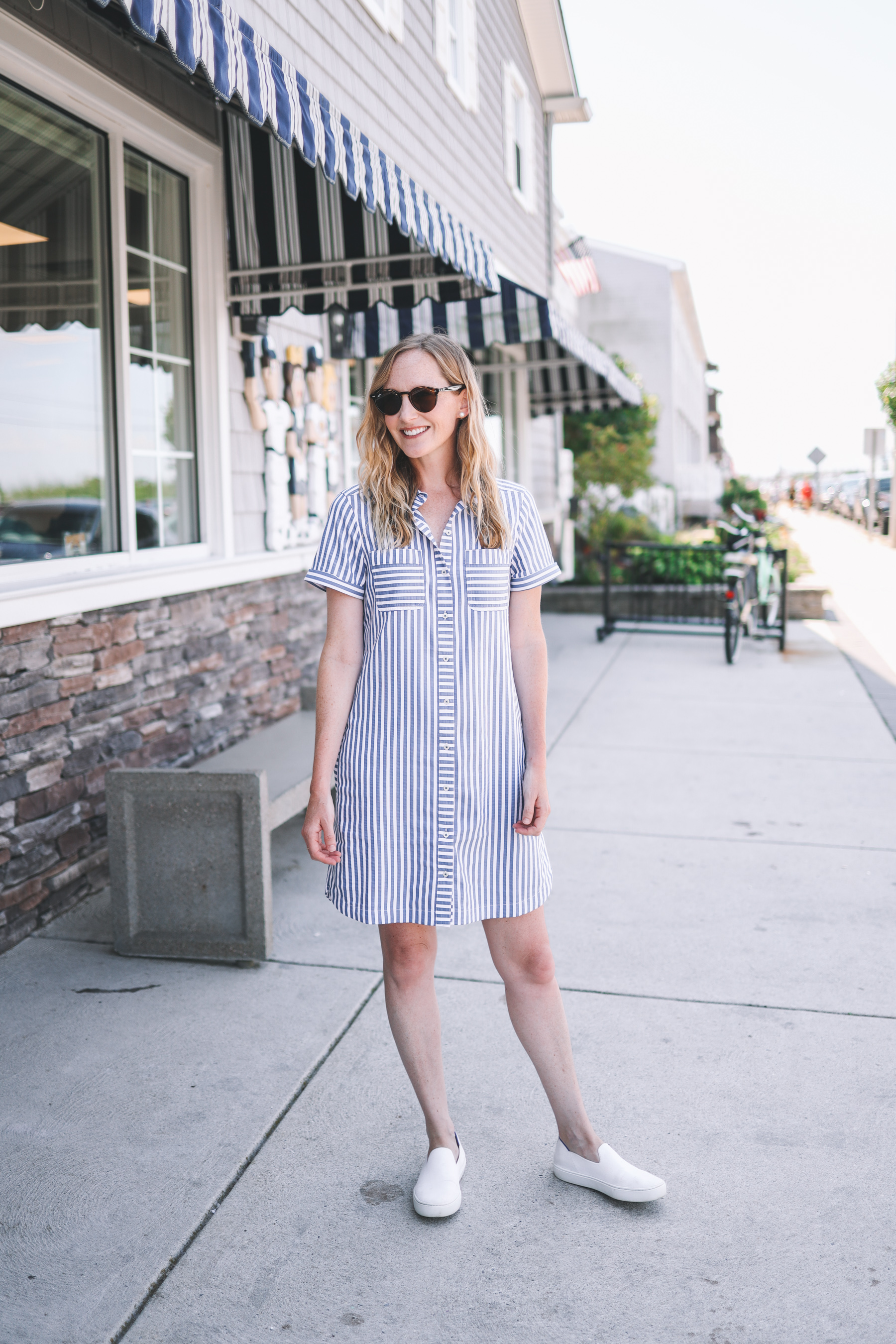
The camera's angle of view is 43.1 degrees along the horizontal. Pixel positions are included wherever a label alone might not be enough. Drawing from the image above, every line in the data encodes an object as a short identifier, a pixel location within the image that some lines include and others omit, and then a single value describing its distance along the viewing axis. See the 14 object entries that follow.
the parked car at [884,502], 27.94
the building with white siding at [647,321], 31.55
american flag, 15.38
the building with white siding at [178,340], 4.08
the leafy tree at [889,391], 21.26
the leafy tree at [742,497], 26.47
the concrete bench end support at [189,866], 3.80
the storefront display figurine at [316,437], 6.77
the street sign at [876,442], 25.95
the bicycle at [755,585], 10.22
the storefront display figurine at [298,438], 6.41
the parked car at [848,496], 34.75
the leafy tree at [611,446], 18.20
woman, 2.42
